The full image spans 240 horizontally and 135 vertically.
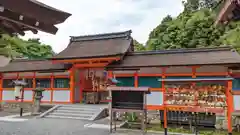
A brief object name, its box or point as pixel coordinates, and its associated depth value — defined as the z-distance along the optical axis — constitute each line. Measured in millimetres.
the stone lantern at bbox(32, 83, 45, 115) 9788
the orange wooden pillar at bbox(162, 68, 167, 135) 5877
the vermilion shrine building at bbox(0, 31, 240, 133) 7641
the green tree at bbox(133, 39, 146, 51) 23094
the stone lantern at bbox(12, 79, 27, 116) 9935
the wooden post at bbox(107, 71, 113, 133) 9563
